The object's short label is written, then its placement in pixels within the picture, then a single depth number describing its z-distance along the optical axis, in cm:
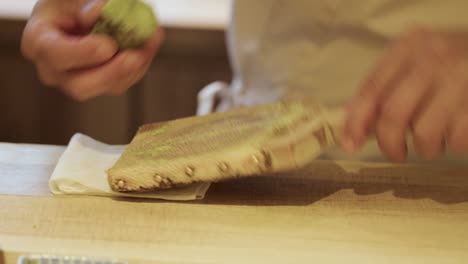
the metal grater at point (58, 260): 67
